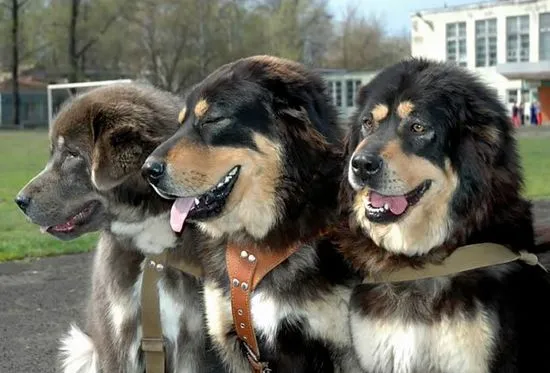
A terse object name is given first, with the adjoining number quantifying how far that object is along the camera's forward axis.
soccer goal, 45.48
